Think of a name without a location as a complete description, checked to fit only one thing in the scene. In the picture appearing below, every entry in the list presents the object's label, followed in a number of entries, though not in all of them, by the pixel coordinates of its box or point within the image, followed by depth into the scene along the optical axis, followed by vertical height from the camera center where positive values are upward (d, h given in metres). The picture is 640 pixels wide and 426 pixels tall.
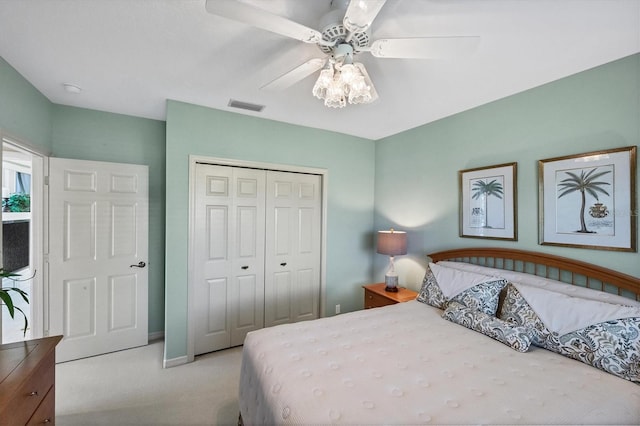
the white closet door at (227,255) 2.82 -0.46
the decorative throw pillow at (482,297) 2.00 -0.63
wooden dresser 1.06 -0.72
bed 1.14 -0.80
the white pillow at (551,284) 1.65 -0.49
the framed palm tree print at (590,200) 1.74 +0.10
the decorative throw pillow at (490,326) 1.66 -0.75
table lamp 2.98 -0.37
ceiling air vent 2.62 +1.05
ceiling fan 1.08 +0.80
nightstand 2.78 -0.86
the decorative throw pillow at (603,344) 1.37 -0.71
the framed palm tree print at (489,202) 2.33 +0.11
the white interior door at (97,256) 2.59 -0.44
